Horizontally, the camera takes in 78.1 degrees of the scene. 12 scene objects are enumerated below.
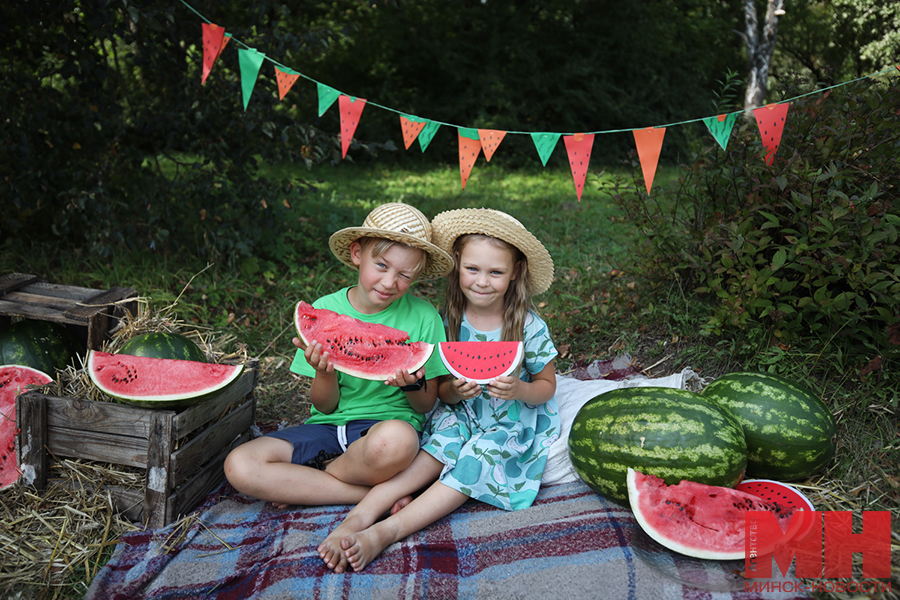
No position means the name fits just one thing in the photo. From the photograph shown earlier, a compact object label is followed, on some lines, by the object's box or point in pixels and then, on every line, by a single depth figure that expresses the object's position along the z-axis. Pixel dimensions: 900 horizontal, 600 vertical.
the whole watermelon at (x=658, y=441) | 2.51
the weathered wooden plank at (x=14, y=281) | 3.38
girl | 2.72
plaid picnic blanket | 2.28
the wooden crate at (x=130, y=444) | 2.66
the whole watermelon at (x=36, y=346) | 3.24
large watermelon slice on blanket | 2.34
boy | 2.74
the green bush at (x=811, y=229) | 3.12
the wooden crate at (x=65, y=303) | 3.19
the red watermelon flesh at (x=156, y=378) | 2.70
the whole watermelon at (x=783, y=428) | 2.77
